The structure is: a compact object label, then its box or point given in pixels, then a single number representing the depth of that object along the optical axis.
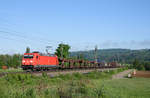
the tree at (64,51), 114.56
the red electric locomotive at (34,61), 45.59
